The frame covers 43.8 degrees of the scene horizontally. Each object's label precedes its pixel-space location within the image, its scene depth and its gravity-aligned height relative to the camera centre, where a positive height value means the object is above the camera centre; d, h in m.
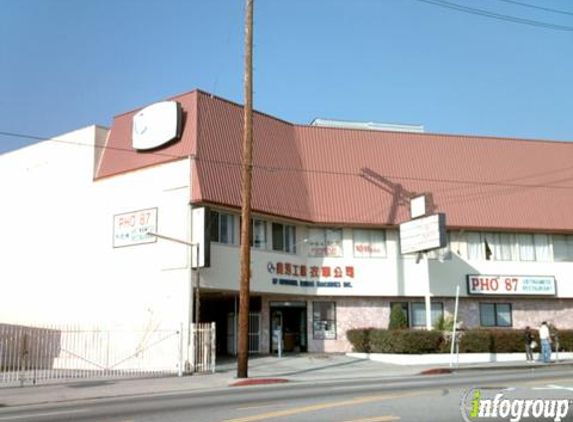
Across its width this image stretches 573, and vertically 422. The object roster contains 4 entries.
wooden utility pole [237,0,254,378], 23.30 +4.35
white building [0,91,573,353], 30.69 +5.36
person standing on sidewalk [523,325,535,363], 29.72 -0.38
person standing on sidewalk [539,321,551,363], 28.97 -0.33
